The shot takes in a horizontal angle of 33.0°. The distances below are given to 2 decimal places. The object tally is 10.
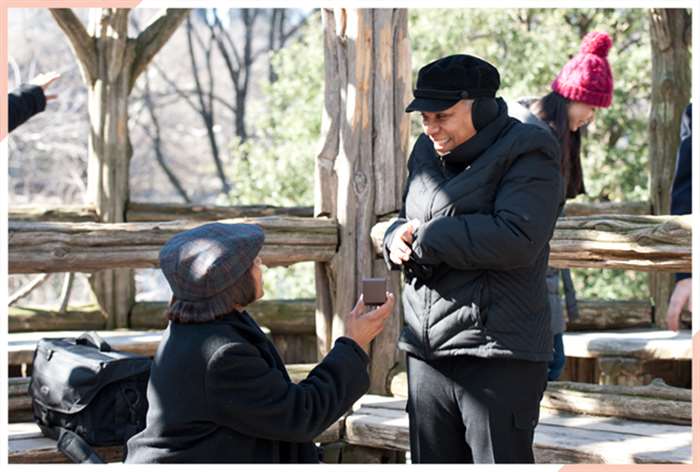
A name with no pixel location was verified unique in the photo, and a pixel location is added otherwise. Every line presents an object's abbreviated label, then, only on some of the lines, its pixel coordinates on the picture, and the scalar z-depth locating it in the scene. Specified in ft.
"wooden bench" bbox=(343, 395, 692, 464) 14.23
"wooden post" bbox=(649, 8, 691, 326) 26.12
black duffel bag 15.57
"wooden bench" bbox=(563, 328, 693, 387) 21.53
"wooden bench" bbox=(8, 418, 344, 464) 15.53
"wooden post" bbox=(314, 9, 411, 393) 17.89
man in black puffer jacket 10.81
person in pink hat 15.19
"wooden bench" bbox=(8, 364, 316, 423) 17.85
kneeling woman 9.69
